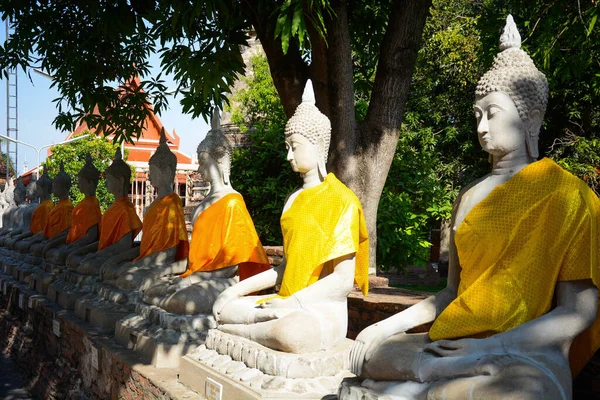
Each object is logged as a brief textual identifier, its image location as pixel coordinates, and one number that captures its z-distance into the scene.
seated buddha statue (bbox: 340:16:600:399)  2.76
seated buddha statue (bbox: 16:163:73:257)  10.83
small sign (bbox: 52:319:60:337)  8.14
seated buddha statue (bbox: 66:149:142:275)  7.88
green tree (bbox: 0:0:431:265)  6.18
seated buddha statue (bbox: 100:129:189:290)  6.86
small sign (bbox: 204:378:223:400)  4.14
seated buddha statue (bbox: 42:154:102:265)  9.21
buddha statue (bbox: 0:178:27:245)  13.54
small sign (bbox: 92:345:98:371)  6.54
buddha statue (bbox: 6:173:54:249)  12.00
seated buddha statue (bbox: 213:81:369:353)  4.08
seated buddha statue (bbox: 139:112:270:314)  5.80
